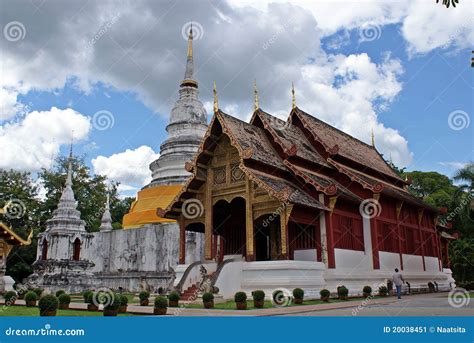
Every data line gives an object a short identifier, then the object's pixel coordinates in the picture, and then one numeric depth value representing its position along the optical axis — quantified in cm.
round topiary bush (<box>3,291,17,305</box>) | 1460
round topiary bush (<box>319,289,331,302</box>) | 1530
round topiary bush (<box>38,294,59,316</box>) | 1059
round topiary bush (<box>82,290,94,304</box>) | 1262
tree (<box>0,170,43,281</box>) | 3709
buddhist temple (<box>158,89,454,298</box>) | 1614
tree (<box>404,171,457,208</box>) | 4806
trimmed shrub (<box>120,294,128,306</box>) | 1158
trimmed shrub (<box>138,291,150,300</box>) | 1433
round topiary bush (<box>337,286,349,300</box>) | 1620
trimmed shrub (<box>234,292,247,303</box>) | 1230
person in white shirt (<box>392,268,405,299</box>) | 1702
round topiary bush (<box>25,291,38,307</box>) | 1375
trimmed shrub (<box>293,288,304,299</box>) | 1425
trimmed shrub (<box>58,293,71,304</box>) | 1332
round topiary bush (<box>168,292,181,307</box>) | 1375
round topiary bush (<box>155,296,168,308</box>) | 1127
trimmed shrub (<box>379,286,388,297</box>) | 1842
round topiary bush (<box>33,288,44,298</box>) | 1631
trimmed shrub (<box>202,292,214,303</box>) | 1301
